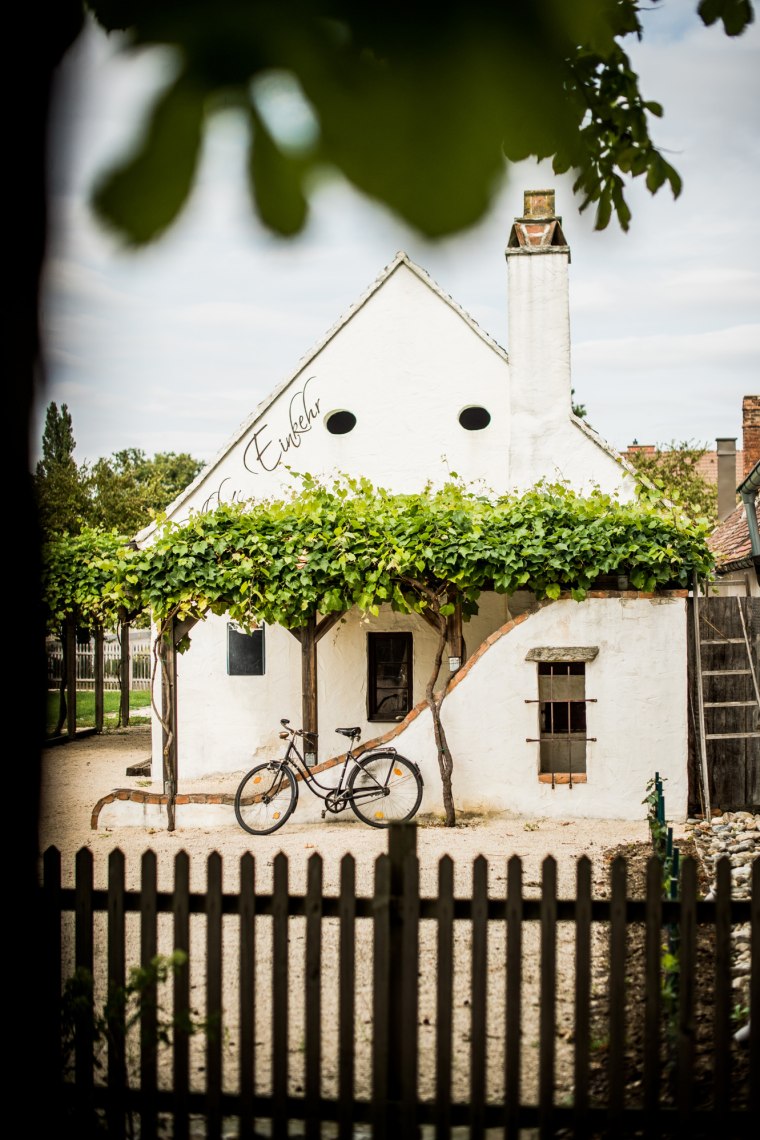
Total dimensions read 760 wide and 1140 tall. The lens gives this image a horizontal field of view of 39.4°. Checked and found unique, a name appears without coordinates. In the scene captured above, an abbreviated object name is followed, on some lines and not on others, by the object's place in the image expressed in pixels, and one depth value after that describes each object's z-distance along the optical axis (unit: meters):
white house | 13.78
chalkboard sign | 15.30
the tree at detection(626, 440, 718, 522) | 32.62
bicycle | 10.98
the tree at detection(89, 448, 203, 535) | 25.14
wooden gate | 11.30
